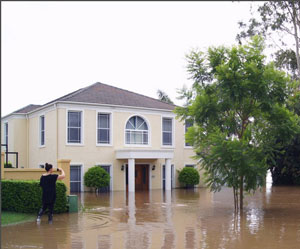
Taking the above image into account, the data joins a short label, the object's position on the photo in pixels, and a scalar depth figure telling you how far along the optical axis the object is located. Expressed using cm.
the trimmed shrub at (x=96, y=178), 2892
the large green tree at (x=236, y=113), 1555
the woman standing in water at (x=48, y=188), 1341
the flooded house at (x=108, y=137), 2973
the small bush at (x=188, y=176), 3356
